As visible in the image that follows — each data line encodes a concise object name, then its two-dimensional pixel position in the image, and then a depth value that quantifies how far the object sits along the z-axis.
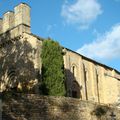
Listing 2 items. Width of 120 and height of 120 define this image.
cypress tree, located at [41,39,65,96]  19.93
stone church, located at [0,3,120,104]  22.17
